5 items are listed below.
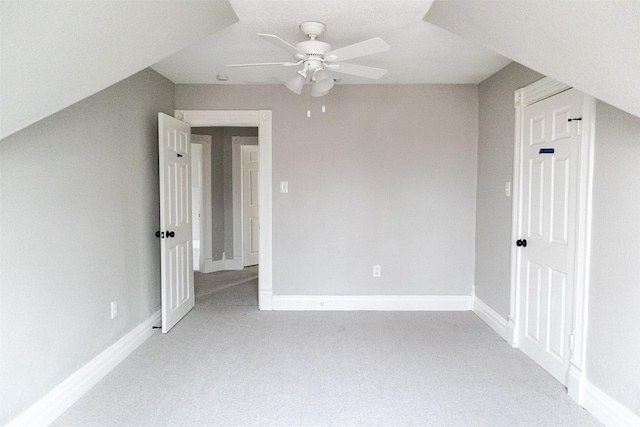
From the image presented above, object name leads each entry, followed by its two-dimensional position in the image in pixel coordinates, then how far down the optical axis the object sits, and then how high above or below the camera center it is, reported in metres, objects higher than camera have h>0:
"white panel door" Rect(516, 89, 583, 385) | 2.50 -0.23
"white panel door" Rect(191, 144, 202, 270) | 6.04 +0.11
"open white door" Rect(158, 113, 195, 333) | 3.33 -0.22
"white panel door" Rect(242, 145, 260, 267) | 6.32 -0.13
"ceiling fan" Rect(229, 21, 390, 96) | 2.22 +0.86
